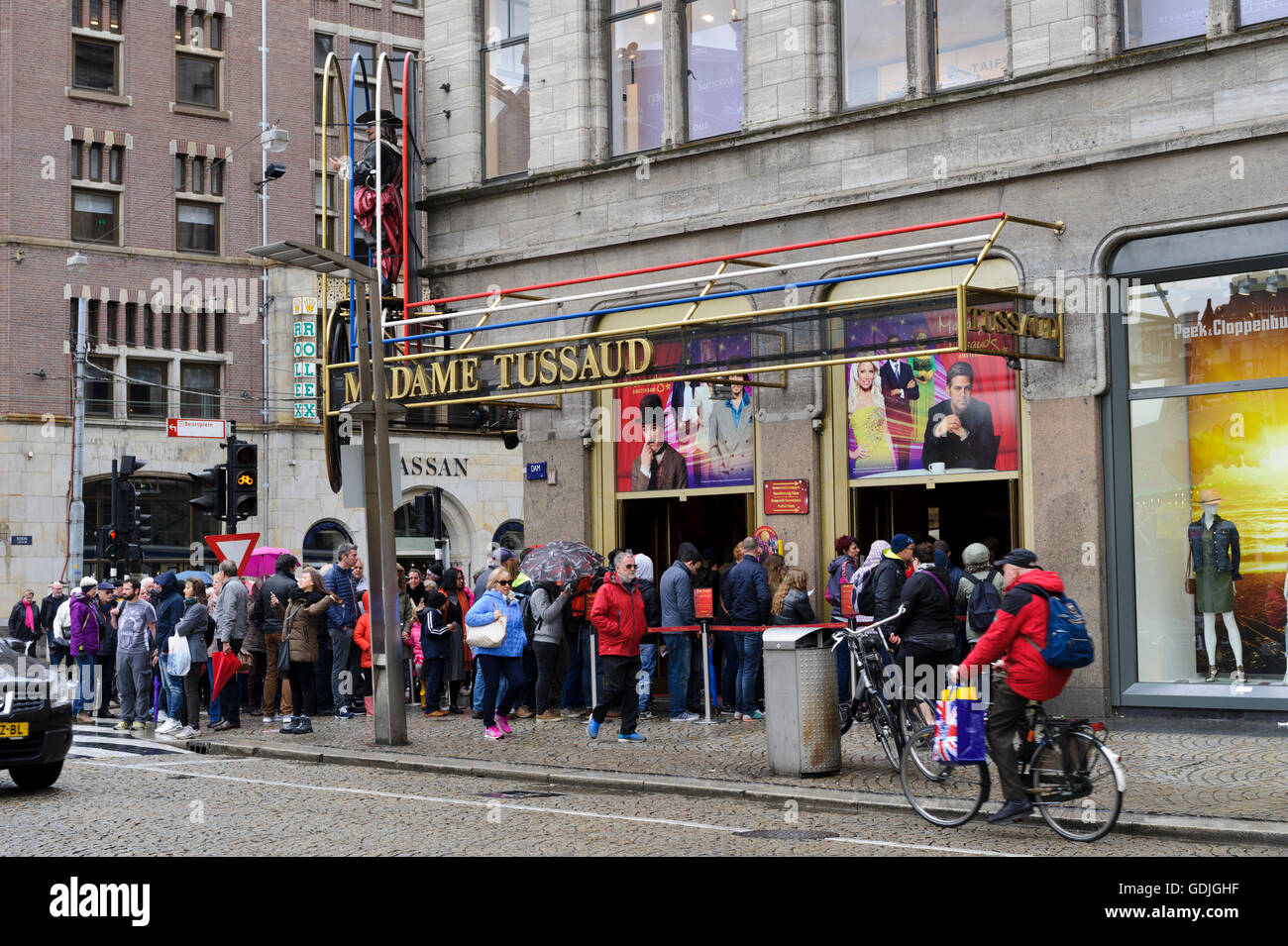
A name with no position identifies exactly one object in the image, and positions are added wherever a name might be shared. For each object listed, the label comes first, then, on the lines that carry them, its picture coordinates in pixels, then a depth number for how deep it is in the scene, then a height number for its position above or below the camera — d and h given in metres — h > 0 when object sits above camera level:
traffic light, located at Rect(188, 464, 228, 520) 21.47 +0.71
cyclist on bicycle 9.68 -0.77
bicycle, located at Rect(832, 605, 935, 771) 12.20 -1.30
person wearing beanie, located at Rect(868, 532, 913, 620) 13.62 -0.35
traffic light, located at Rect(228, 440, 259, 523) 21.59 +0.92
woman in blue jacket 15.68 -1.17
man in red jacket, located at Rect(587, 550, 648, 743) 15.10 -1.00
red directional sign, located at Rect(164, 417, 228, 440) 31.81 +2.53
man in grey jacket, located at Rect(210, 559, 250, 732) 17.83 -0.91
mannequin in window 14.68 -0.29
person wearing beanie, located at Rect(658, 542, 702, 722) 16.77 -0.81
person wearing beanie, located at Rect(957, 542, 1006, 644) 14.19 -0.34
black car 12.20 -1.36
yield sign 20.39 +0.00
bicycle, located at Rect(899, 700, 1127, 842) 9.44 -1.51
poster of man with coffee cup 16.12 +1.19
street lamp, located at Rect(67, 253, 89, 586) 37.19 +2.31
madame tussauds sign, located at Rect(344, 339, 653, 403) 16.89 +1.97
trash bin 12.55 -1.35
